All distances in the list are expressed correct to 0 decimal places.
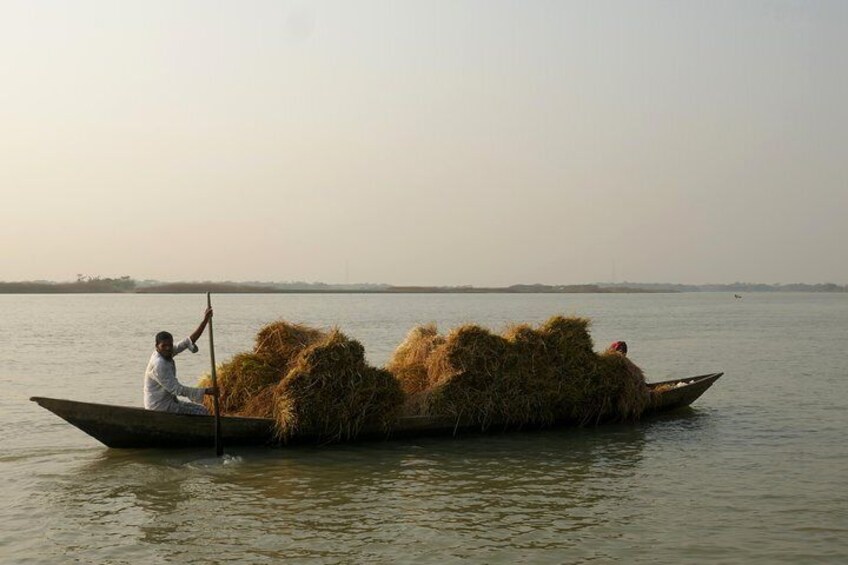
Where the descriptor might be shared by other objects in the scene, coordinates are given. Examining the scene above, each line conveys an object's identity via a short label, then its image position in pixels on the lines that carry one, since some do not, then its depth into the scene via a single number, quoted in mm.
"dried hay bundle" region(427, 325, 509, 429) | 17016
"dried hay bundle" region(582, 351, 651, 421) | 18469
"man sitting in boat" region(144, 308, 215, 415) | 15031
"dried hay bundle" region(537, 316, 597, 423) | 18062
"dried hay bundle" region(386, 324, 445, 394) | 18078
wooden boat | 14711
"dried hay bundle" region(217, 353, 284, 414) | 16781
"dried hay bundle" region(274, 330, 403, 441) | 15555
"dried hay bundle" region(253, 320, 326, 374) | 17047
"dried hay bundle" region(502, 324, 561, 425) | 17516
